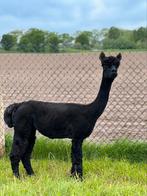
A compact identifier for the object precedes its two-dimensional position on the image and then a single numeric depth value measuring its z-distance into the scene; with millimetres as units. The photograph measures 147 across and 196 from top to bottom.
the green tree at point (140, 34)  32894
